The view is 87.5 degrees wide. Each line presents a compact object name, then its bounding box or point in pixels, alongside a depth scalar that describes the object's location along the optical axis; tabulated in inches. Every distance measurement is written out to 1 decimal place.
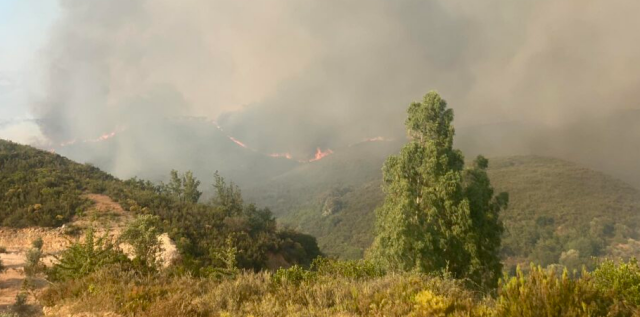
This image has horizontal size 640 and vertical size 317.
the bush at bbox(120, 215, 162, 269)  652.7
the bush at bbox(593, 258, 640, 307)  456.4
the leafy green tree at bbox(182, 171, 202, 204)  2929.1
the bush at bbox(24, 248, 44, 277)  737.0
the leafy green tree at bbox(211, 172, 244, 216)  2933.1
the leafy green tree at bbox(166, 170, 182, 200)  3051.2
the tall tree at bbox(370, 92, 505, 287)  798.5
